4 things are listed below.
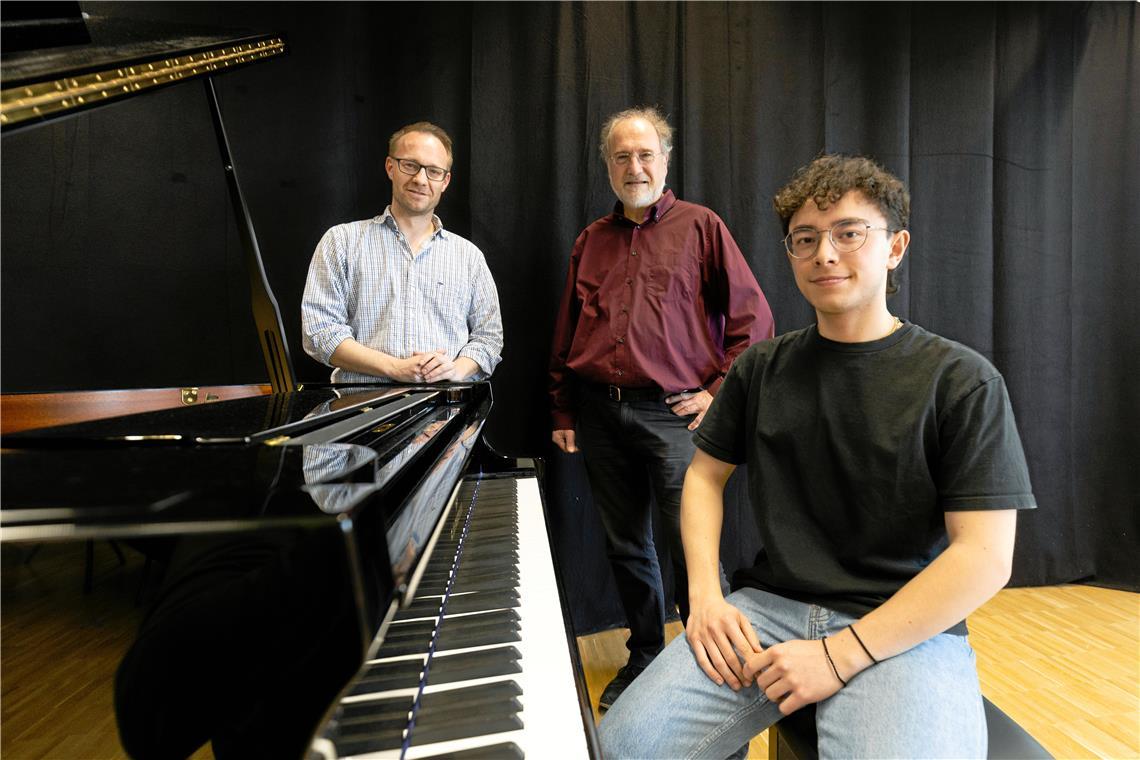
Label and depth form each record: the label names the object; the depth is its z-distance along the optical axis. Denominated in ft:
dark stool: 2.92
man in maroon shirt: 6.83
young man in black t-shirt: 3.21
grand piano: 1.41
